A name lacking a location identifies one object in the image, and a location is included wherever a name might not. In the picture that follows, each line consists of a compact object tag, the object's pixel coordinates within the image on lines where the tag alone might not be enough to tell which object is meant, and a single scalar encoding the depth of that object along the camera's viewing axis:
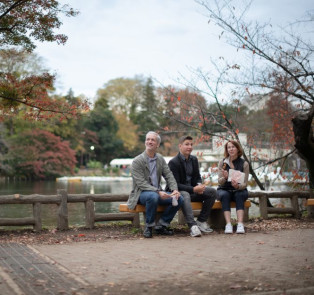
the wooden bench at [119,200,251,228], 6.79
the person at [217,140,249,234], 6.66
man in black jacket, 6.64
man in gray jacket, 6.20
